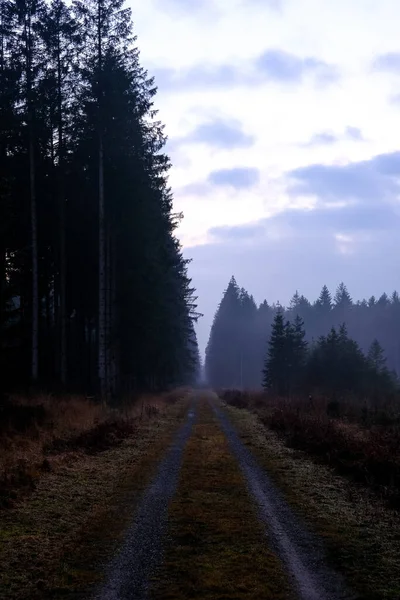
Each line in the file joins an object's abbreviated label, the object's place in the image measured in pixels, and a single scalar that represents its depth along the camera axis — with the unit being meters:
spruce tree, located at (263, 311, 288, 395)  62.97
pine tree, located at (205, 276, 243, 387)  129.38
